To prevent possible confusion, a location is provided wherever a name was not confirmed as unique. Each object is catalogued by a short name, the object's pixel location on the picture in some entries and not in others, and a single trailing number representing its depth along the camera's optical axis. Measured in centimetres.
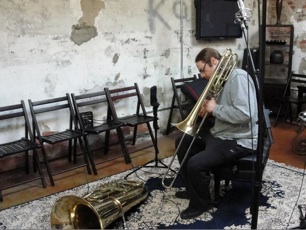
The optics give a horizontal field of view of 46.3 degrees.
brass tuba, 231
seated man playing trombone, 243
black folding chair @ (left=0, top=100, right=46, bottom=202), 313
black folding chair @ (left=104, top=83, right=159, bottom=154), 376
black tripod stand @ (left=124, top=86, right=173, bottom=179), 321
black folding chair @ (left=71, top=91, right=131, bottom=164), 350
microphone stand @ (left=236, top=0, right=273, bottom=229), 170
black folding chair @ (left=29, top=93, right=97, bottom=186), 328
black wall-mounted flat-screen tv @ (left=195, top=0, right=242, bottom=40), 443
